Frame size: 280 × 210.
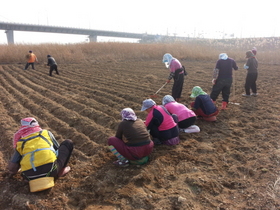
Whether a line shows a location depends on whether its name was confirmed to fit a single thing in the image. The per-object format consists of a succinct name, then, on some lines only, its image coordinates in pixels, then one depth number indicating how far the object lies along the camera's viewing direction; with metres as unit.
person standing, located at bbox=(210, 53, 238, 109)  5.99
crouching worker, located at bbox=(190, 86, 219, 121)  5.17
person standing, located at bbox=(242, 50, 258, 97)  7.29
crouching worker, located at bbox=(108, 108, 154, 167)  3.42
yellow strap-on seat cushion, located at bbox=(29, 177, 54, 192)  2.88
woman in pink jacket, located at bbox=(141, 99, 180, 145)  3.93
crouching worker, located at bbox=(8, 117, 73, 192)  2.90
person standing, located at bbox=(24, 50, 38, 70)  13.27
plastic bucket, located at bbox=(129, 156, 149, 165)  3.56
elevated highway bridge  41.75
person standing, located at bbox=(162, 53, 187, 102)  6.52
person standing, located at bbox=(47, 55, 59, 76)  11.45
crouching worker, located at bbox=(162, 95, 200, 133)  4.60
